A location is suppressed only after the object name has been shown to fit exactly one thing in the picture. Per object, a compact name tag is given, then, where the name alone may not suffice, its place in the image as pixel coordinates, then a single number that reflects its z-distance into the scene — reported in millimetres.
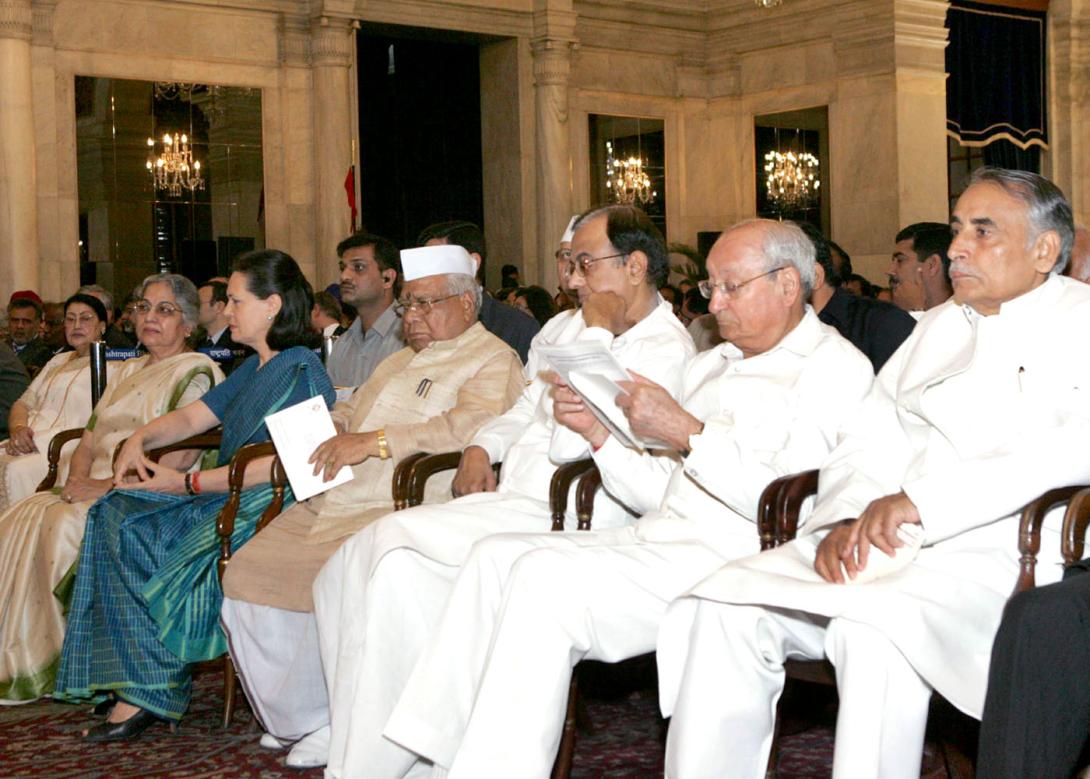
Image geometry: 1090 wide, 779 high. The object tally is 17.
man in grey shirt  6098
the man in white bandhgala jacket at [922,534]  2869
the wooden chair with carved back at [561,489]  3562
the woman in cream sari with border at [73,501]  5211
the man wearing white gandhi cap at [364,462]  4410
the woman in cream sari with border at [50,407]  6500
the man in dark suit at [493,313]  6109
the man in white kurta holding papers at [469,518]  3777
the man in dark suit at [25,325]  9578
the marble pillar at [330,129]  13312
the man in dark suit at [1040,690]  2574
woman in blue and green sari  4680
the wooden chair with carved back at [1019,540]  2982
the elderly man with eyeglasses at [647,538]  3227
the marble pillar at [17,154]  11711
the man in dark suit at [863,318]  5230
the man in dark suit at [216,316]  7582
